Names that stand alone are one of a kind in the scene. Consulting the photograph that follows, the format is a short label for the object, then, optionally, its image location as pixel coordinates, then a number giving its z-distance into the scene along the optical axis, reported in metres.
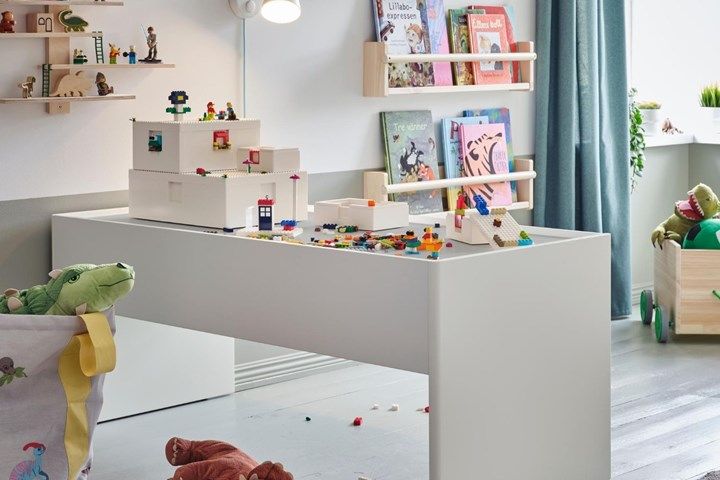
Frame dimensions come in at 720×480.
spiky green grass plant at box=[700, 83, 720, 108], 5.01
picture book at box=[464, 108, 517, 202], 4.13
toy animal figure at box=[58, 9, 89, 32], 2.96
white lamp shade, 3.15
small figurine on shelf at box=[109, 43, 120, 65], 3.08
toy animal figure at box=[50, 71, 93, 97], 2.99
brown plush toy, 2.30
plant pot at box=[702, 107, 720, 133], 5.00
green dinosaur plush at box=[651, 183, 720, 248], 4.16
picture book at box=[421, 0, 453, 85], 3.89
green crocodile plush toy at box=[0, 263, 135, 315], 2.20
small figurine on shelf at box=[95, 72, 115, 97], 3.06
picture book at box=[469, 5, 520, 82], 4.10
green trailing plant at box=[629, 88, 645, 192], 4.67
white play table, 2.36
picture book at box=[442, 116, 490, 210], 3.99
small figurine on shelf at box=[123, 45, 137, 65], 3.12
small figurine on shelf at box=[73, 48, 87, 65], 3.00
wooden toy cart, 4.06
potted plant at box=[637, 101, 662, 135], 4.95
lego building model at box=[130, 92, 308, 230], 2.90
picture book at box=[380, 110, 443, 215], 3.83
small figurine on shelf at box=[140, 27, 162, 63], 3.14
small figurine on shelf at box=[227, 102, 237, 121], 3.12
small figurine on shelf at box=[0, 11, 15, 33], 2.87
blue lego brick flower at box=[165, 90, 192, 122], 3.08
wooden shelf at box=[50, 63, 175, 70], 2.98
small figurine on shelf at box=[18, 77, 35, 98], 2.94
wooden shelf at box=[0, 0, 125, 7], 2.87
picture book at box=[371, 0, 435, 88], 3.76
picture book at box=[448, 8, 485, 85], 3.97
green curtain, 4.30
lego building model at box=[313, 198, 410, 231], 2.85
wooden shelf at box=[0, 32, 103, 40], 2.86
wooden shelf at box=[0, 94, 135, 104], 2.90
